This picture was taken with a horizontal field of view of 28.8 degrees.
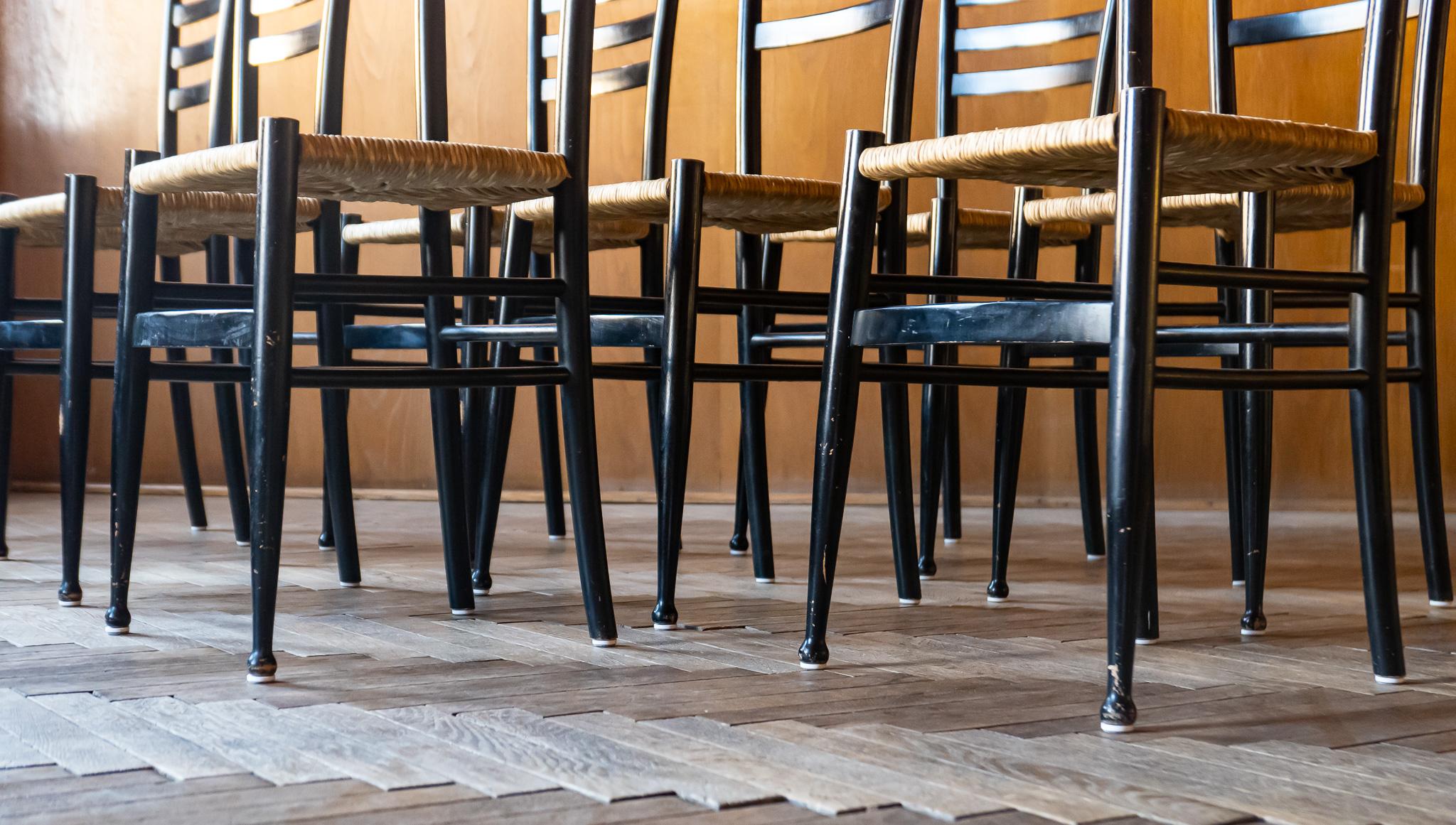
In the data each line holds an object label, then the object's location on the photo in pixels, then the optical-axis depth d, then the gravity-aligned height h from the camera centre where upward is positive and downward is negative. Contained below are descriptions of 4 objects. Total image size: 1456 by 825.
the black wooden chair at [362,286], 2.40 +0.16
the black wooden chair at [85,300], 2.84 +0.20
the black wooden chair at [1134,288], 2.24 +0.14
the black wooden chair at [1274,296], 2.64 +0.21
